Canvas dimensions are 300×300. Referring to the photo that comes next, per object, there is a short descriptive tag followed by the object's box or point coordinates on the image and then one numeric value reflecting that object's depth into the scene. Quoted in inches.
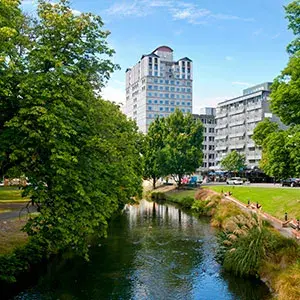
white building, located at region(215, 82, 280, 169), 5054.1
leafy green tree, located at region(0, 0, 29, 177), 679.7
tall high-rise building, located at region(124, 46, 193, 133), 7126.0
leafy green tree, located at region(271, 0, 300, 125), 1128.2
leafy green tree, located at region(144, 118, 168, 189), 3440.0
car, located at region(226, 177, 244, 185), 3807.1
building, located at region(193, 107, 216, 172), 6550.2
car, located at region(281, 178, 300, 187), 3117.6
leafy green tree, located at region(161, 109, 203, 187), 3257.9
